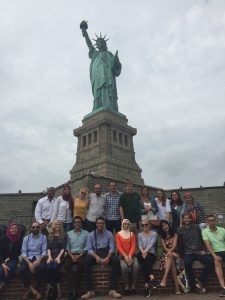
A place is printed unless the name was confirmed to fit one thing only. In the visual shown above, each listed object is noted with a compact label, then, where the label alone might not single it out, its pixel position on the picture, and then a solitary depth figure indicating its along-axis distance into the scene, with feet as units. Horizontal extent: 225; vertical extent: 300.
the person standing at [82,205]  22.39
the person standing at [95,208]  22.30
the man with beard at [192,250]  18.46
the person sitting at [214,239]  19.21
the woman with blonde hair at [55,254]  17.98
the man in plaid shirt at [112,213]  22.70
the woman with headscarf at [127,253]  18.33
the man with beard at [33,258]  18.31
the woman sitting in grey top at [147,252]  18.37
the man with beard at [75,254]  18.00
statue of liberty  96.72
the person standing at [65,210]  22.62
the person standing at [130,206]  22.35
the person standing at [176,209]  22.82
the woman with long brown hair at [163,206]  22.64
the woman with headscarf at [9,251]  18.67
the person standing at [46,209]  23.28
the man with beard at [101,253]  18.23
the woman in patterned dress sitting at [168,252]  18.41
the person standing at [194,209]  21.93
